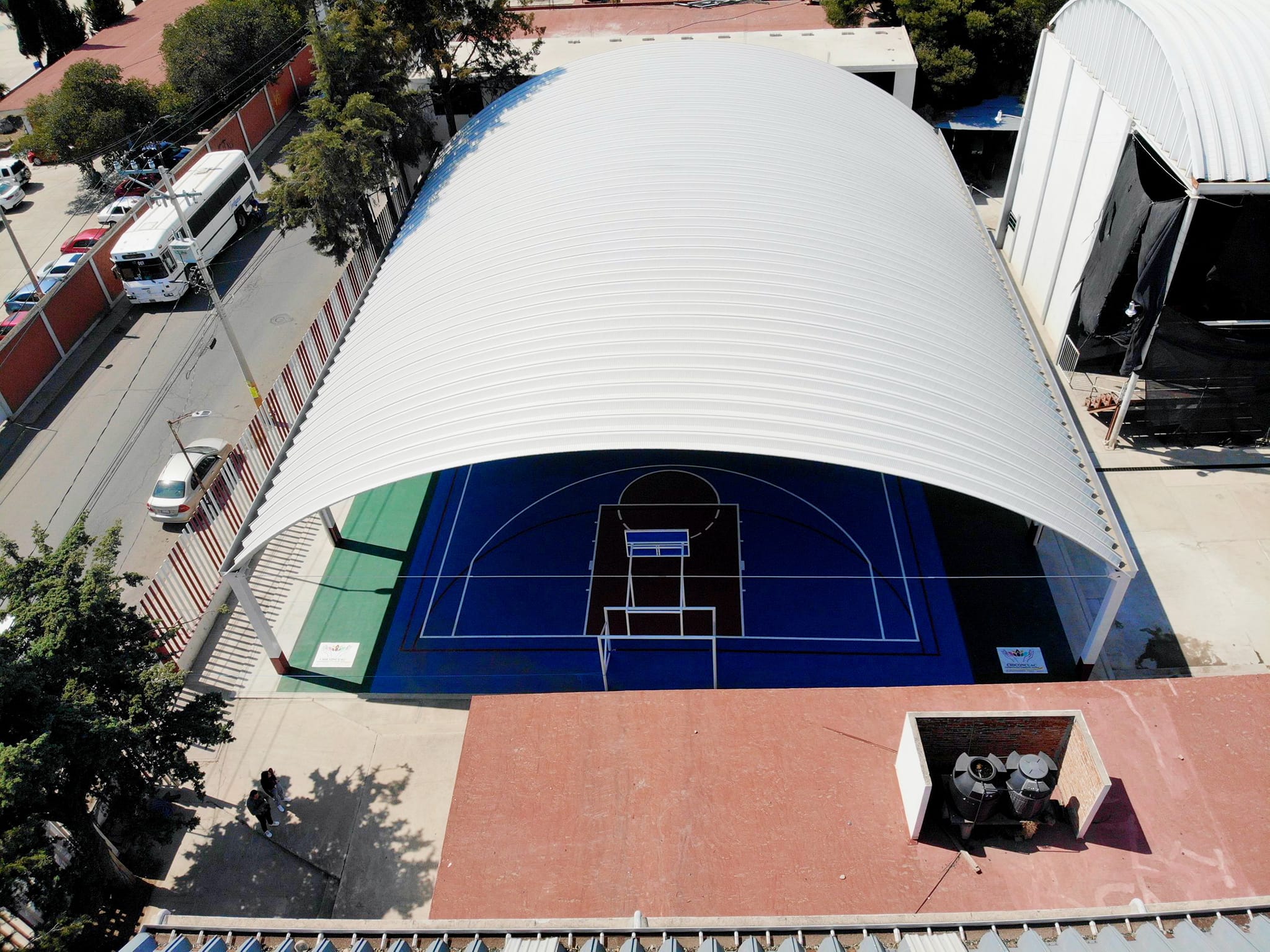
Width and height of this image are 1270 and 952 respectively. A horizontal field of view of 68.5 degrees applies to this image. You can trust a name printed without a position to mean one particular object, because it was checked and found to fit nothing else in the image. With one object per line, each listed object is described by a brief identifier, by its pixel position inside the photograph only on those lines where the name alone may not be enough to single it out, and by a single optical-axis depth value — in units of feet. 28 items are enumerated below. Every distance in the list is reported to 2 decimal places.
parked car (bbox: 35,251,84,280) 113.19
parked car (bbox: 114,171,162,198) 132.36
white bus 112.37
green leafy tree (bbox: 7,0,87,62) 173.78
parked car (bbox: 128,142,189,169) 137.28
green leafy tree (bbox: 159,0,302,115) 146.00
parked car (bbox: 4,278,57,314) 108.06
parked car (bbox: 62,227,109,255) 119.34
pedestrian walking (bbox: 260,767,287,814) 59.67
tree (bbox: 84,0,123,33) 186.19
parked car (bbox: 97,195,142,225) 125.29
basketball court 67.41
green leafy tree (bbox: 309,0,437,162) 100.83
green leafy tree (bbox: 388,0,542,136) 111.86
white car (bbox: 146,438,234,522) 83.87
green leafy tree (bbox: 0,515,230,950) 43.91
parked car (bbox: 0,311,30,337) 103.35
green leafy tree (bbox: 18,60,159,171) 135.03
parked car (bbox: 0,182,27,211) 137.39
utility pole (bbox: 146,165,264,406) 83.46
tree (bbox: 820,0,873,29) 141.79
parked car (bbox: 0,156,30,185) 140.67
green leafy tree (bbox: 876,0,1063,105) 121.19
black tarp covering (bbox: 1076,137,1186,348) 77.20
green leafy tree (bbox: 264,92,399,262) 95.91
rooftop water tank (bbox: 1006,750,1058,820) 43.73
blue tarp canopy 120.26
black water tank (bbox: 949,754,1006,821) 43.83
